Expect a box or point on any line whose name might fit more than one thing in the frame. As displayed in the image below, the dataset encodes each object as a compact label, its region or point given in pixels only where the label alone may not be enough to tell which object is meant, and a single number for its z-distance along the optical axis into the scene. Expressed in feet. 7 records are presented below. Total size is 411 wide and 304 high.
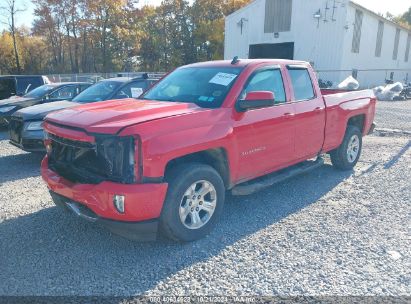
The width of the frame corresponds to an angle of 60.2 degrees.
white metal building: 81.20
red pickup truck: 10.83
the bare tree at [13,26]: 135.39
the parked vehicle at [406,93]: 72.59
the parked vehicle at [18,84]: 39.45
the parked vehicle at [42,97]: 30.71
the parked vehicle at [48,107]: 22.18
